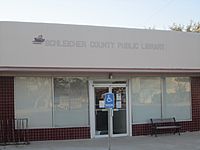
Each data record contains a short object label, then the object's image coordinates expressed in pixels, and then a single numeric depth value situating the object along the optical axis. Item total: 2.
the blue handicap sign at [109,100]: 11.59
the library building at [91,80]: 14.48
